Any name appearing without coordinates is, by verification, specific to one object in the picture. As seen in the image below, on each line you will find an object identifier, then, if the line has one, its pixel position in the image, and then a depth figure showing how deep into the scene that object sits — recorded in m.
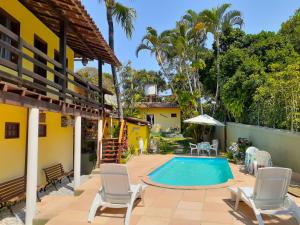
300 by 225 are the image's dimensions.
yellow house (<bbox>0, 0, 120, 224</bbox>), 5.20
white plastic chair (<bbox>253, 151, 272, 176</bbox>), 8.61
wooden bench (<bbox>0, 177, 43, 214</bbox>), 5.92
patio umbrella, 14.66
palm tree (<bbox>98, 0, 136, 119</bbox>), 12.67
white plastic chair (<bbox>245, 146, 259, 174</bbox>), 8.90
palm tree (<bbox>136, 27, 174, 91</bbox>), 19.43
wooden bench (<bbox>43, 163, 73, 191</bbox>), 8.23
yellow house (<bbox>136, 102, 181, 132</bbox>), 27.42
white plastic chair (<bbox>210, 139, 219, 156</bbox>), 14.27
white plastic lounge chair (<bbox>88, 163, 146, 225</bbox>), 5.01
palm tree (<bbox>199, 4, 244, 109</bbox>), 17.36
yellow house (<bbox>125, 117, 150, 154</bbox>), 15.23
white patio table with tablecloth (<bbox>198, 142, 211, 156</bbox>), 14.33
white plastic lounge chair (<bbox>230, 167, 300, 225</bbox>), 4.76
